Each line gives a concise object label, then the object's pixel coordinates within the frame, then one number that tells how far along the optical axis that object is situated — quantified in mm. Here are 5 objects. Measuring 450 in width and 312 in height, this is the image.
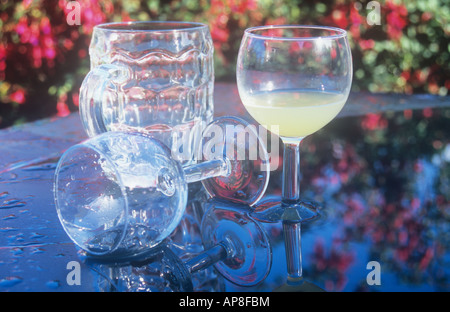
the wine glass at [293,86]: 735
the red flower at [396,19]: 3494
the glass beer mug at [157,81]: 784
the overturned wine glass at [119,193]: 660
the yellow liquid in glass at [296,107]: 754
